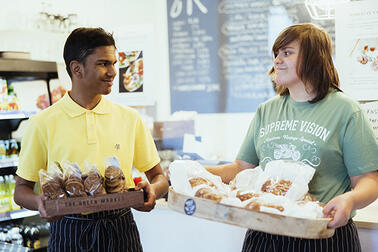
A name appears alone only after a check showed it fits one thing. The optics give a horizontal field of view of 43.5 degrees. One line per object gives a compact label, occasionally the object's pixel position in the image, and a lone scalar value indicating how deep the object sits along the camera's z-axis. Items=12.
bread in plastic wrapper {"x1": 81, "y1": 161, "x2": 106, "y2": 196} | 1.72
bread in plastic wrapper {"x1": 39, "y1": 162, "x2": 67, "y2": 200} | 1.73
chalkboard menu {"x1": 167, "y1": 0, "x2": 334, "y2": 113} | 3.44
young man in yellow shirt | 1.88
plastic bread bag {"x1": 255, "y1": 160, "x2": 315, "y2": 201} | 1.66
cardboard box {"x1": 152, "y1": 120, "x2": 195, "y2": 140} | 3.75
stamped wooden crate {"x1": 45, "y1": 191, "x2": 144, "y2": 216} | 1.69
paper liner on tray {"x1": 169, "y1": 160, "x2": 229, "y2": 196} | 1.74
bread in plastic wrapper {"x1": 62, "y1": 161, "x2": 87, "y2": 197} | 1.73
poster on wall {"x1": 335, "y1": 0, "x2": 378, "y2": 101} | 2.92
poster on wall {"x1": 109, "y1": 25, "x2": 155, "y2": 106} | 3.89
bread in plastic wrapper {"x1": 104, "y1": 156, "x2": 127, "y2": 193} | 1.75
